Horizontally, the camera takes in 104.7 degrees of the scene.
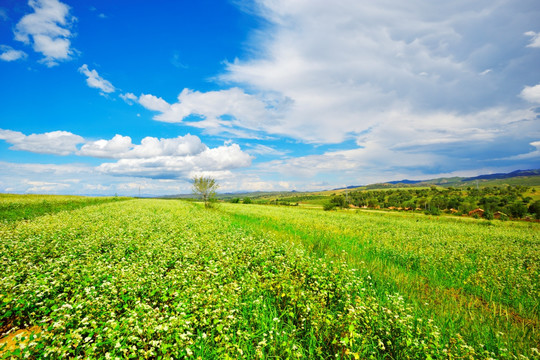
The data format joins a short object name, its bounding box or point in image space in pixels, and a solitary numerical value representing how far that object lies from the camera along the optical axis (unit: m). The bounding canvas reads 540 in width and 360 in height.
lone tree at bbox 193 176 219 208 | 46.84
